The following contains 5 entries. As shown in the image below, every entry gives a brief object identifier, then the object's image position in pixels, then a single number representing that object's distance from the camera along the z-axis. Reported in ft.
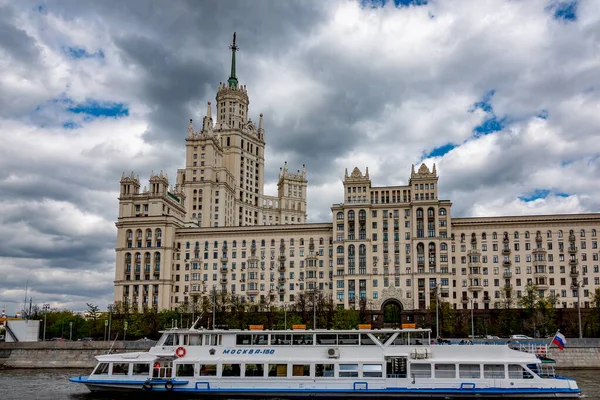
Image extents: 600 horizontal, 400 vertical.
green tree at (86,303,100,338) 402.31
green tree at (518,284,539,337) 355.56
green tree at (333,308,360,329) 351.05
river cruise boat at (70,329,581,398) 160.25
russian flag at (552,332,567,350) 176.96
